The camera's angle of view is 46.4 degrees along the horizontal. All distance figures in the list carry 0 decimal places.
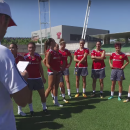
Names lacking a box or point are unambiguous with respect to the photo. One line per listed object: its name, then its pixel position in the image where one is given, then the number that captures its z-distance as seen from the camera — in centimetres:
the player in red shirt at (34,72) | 434
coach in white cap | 107
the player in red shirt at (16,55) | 420
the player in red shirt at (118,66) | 553
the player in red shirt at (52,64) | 464
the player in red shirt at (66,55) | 589
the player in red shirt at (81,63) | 602
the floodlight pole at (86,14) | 3812
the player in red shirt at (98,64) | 589
